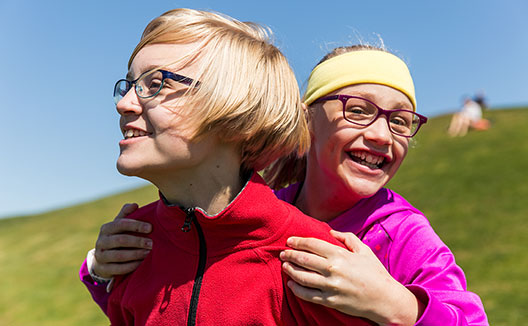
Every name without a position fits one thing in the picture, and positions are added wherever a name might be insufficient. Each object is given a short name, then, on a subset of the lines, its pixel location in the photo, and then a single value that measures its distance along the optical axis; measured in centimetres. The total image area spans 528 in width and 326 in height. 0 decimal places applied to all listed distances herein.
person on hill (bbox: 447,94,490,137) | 1472
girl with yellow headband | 143
